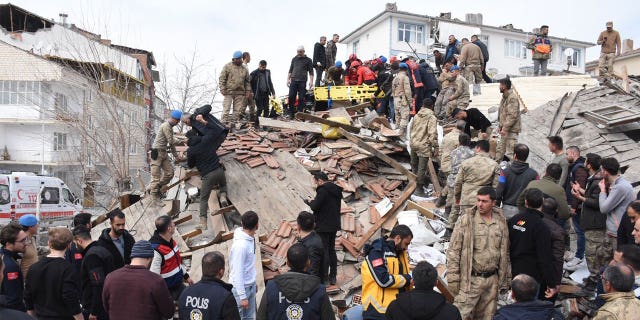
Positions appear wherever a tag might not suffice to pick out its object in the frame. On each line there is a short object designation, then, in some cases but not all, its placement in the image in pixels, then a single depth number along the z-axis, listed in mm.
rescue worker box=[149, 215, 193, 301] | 5113
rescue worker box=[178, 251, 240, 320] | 3848
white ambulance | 16734
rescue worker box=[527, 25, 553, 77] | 16941
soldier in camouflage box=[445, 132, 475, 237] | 8164
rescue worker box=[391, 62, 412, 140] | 12203
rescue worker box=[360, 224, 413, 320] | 4359
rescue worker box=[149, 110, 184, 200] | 9816
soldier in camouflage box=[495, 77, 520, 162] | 9398
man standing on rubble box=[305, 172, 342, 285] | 6641
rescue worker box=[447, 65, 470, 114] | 12562
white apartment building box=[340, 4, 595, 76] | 37697
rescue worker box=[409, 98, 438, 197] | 9883
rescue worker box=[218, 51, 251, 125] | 12664
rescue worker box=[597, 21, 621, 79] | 14773
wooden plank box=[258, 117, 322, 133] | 12031
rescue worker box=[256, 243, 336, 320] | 3836
